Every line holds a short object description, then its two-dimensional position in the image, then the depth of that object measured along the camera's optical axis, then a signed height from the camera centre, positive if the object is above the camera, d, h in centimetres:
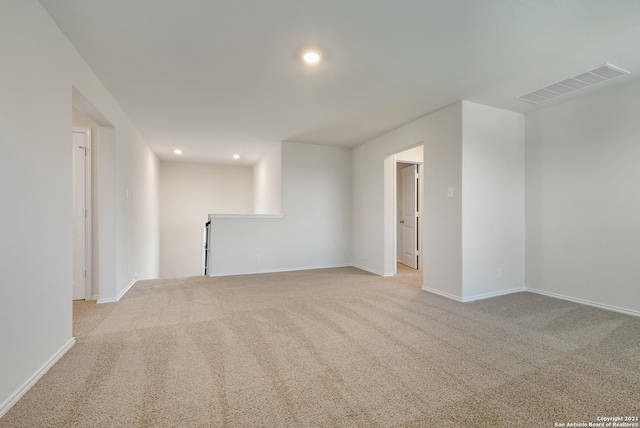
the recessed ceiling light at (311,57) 242 +139
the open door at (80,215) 346 +3
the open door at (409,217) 593 -6
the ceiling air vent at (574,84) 272 +137
